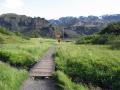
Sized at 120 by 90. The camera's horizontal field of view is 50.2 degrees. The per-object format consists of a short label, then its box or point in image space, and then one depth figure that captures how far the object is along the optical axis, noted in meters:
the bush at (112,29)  32.34
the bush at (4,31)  46.01
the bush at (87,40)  32.82
